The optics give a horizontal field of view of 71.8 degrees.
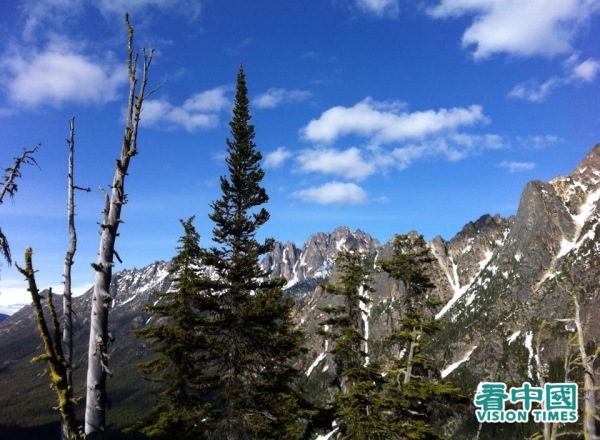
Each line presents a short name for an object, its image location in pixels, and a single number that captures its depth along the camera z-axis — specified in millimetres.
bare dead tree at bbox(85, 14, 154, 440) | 7191
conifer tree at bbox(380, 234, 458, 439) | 20750
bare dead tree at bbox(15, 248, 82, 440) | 4543
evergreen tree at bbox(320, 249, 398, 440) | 20781
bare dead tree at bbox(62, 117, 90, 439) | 10297
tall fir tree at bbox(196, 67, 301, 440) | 19750
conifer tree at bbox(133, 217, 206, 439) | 20391
